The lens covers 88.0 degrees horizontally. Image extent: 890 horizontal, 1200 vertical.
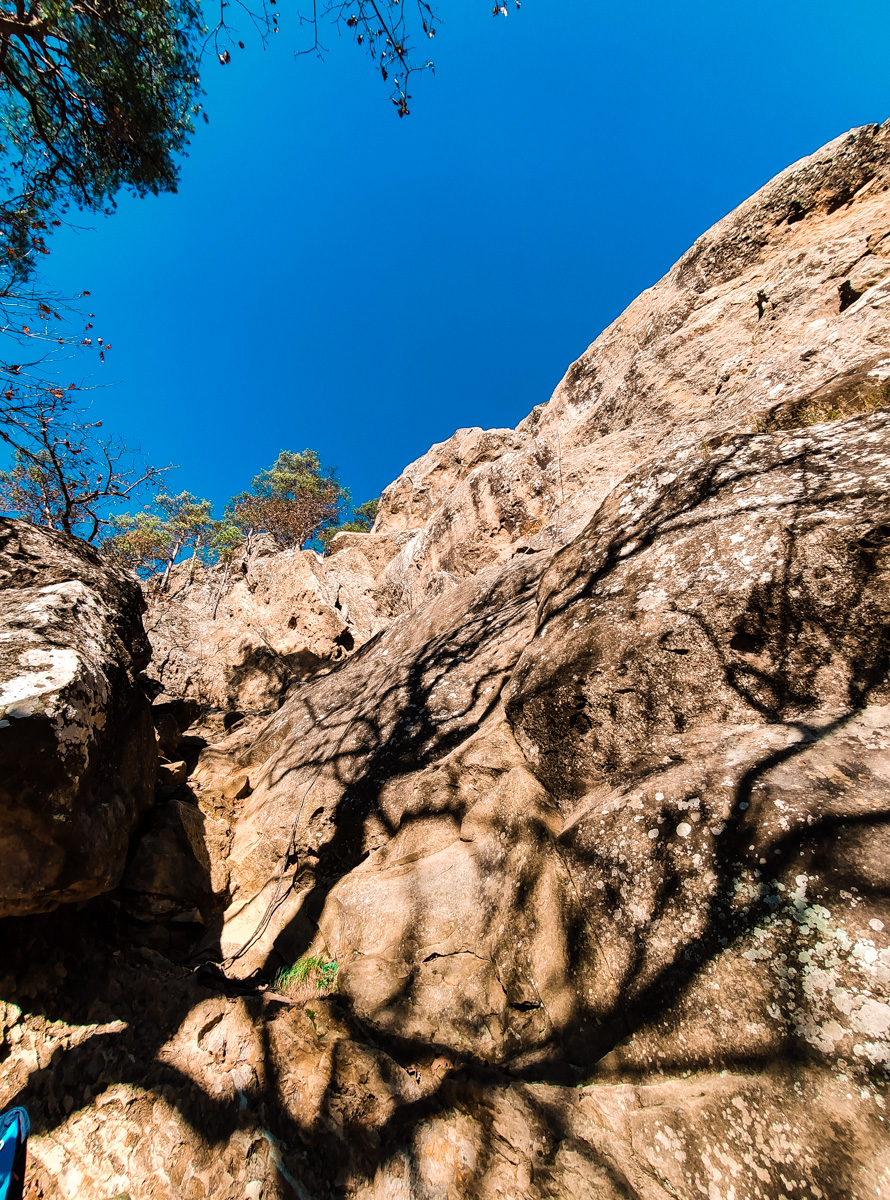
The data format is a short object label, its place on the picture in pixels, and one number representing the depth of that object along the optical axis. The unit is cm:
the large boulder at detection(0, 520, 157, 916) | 243
